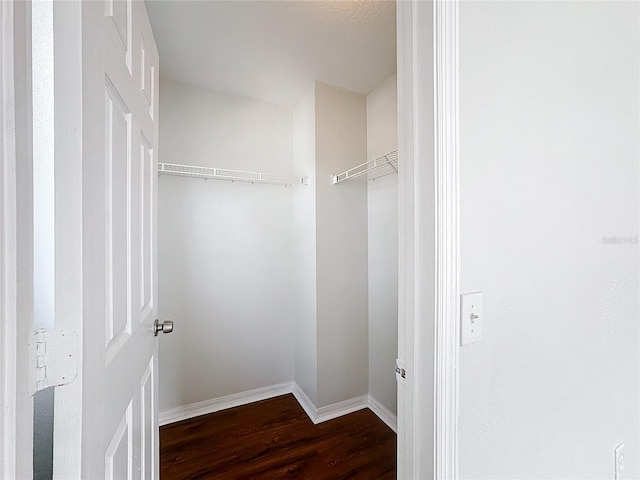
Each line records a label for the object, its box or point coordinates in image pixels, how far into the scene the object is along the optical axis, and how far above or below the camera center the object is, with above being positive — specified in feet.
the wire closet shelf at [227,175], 6.37 +1.62
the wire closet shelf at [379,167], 5.93 +1.65
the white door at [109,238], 1.57 +0.04
